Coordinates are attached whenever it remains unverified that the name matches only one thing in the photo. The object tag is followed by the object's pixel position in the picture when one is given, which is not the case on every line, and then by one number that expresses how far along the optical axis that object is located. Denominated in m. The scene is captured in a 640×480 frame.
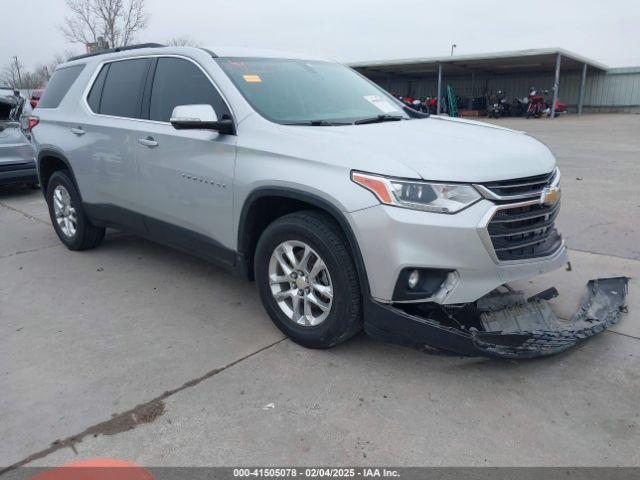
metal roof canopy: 29.09
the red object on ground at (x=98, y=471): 2.46
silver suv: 2.93
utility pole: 64.94
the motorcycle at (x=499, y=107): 32.66
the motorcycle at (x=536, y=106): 31.64
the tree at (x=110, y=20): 32.81
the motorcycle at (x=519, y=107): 33.00
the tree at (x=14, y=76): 65.01
